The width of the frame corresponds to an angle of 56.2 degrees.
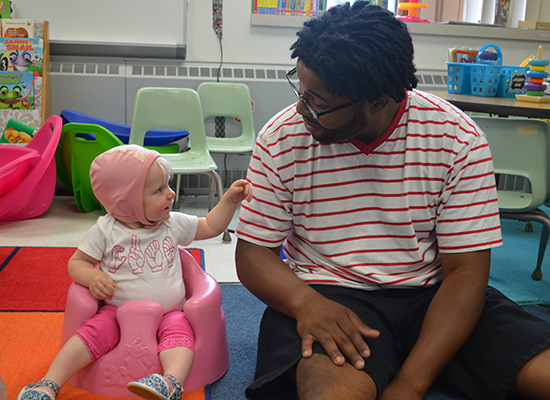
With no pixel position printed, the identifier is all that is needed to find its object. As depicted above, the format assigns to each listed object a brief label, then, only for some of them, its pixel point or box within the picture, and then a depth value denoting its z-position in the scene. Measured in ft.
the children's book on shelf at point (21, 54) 9.55
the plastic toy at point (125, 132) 9.57
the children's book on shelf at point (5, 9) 9.59
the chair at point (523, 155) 5.96
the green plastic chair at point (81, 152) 8.42
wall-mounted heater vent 10.28
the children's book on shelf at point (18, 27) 9.56
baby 3.84
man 3.22
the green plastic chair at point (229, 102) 10.50
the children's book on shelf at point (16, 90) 9.52
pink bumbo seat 3.77
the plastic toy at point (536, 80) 6.33
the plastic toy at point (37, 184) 7.91
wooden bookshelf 9.56
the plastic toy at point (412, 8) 11.47
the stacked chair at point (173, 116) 8.40
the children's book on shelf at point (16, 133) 9.32
